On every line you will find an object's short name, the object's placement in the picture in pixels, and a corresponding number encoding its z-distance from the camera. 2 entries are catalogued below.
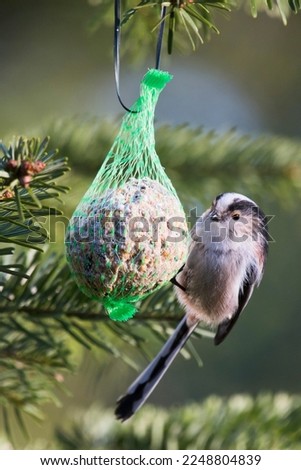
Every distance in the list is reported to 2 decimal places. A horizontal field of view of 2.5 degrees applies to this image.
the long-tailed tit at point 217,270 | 3.60
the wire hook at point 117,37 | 3.44
